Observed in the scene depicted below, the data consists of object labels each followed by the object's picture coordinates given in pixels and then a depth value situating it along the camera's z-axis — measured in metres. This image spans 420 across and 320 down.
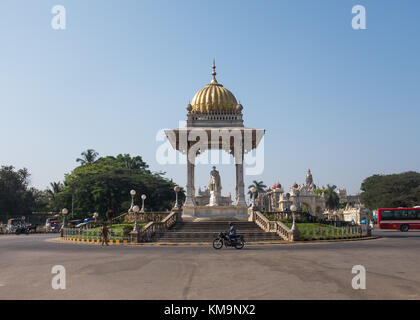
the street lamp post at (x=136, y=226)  28.24
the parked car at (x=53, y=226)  59.65
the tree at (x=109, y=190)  60.34
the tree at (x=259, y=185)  154.12
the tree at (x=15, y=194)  76.25
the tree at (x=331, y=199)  141.18
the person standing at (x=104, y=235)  27.46
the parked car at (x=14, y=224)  53.89
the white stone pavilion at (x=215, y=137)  36.50
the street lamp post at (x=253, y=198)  35.38
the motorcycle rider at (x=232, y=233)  22.74
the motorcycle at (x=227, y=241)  22.59
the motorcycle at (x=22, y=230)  52.84
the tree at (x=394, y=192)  83.62
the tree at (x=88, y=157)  89.22
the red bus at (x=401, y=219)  49.41
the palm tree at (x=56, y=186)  88.25
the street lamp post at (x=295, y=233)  27.94
